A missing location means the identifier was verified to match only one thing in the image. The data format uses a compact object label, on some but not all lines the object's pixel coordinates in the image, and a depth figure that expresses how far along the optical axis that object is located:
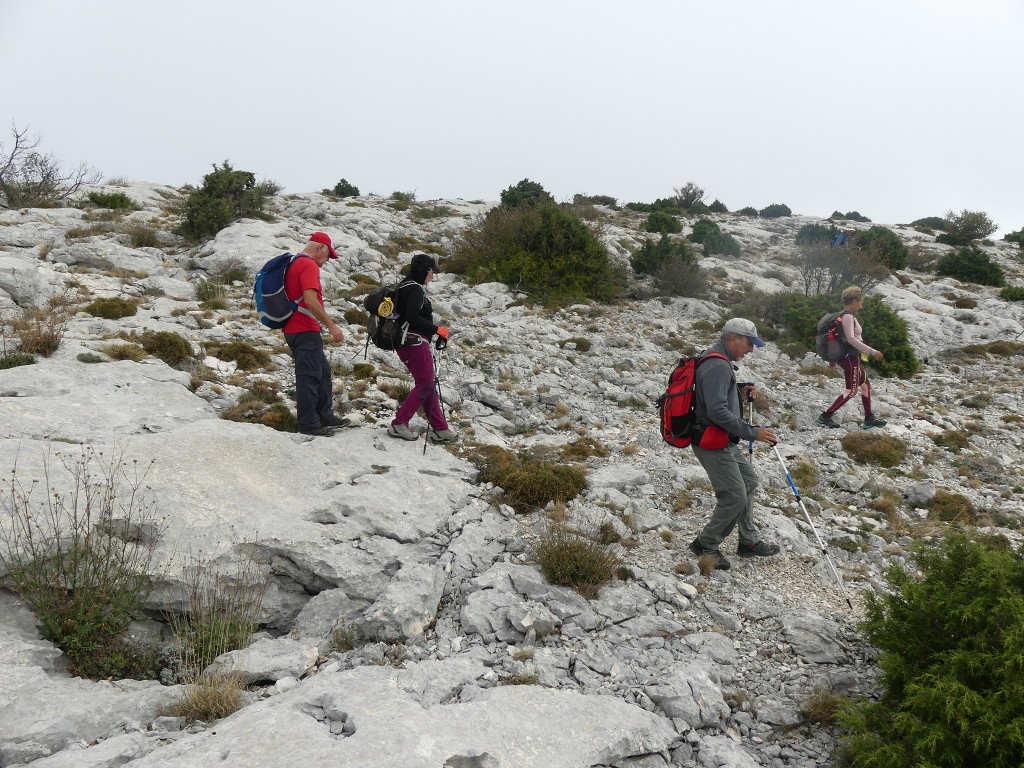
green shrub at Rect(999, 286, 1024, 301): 18.84
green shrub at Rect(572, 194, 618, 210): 35.57
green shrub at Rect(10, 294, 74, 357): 7.37
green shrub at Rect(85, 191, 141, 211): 19.70
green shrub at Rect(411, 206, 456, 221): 26.11
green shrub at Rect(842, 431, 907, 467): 8.80
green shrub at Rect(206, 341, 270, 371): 9.18
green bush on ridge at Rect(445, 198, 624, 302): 16.78
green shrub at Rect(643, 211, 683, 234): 26.97
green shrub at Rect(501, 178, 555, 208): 27.28
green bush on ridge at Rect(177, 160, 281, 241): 17.23
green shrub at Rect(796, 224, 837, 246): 25.25
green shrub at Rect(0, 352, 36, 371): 6.92
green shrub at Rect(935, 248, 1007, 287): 21.97
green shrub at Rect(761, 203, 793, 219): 38.28
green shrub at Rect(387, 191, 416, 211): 28.43
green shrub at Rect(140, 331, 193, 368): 8.65
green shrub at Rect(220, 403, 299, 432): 7.36
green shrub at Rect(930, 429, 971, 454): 9.44
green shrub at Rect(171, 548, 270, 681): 3.81
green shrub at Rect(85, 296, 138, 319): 9.91
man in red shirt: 6.43
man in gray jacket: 5.15
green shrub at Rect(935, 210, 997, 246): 30.44
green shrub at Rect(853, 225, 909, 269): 22.21
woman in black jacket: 6.86
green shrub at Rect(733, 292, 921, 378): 13.53
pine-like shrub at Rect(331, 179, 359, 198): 31.66
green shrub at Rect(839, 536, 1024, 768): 2.85
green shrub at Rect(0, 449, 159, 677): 3.62
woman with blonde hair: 9.58
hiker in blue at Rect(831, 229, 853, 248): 19.95
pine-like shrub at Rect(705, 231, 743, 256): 24.08
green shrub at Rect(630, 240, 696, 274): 18.28
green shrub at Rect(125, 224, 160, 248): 15.56
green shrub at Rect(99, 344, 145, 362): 8.10
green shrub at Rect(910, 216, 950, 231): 36.53
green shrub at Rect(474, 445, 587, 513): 6.53
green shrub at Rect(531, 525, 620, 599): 4.98
